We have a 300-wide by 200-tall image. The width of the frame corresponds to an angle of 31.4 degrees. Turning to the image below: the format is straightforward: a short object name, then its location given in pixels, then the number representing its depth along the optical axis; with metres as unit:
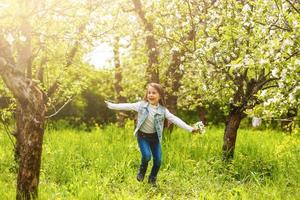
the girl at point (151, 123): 8.11
